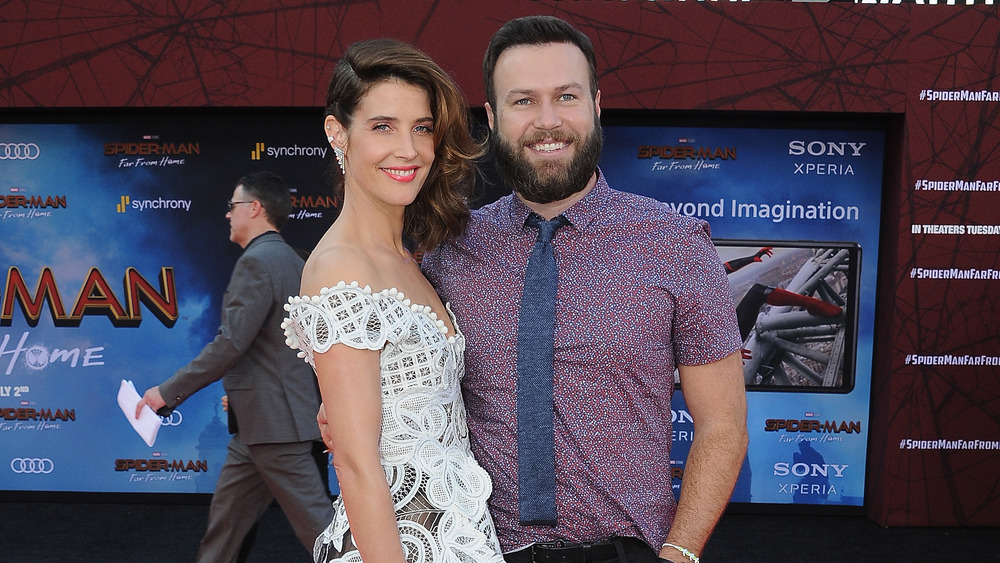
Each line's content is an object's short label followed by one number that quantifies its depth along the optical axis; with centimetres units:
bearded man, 171
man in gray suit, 339
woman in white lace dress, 158
